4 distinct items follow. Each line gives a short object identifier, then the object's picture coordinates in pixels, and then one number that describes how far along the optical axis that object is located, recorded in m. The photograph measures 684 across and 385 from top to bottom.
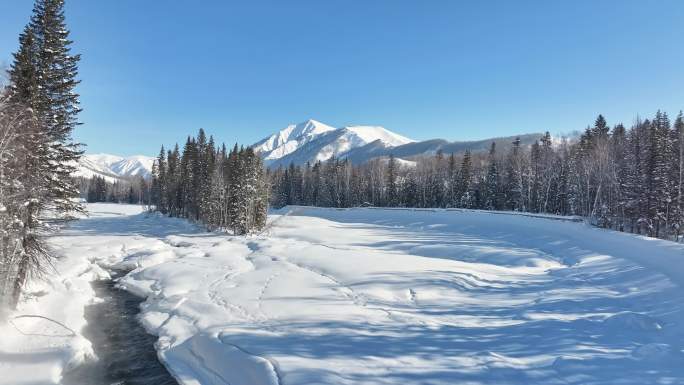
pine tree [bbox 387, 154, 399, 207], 87.88
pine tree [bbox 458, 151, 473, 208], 71.25
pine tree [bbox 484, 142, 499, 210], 67.69
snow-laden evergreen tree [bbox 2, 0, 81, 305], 15.45
